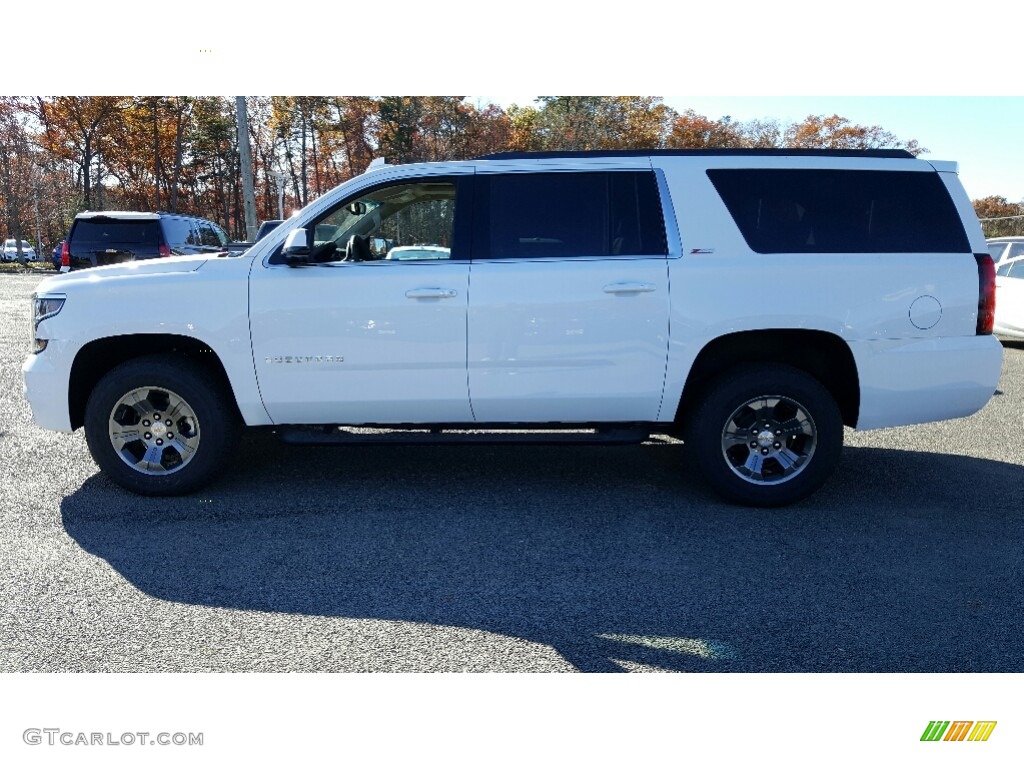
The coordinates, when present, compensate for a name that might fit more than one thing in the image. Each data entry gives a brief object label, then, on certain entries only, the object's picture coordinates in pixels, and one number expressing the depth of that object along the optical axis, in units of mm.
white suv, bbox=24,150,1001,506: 4738
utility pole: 17141
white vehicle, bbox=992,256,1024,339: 10250
